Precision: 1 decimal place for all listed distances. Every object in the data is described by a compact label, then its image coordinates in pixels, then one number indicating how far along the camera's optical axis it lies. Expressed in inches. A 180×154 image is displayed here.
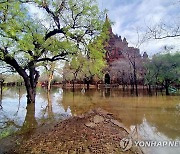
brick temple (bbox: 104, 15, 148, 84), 1056.3
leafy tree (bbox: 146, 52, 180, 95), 722.0
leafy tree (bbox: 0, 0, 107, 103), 305.0
